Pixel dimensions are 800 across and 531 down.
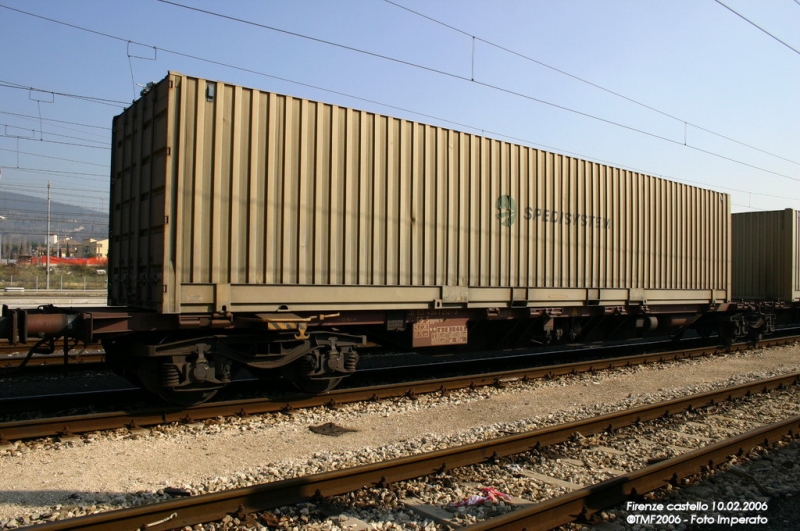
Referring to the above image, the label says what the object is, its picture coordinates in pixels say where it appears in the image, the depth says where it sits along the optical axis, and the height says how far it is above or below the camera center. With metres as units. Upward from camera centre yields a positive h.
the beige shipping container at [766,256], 17.27 +0.83
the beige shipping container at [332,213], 6.75 +0.93
